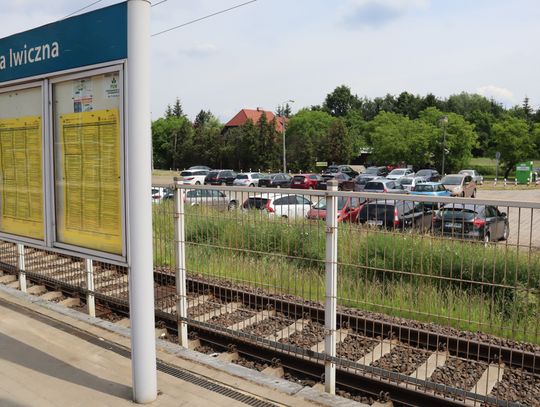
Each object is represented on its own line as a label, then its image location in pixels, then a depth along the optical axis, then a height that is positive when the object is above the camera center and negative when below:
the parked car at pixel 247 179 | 44.12 -1.90
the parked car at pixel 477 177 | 49.29 -1.90
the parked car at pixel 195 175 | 48.53 -1.75
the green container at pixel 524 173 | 47.50 -1.44
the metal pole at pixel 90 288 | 6.00 -1.56
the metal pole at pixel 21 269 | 6.84 -1.50
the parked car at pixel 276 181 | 43.94 -2.04
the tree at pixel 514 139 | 56.81 +2.08
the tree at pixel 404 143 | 58.88 +1.78
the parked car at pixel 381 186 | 31.39 -1.77
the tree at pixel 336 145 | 70.38 +1.76
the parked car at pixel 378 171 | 53.12 -1.47
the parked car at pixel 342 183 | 36.40 -1.89
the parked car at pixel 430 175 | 40.78 -1.53
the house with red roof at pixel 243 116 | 101.12 +8.48
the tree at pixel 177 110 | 125.48 +11.79
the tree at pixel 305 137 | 71.19 +3.00
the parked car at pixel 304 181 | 41.03 -1.93
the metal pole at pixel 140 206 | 3.37 -0.33
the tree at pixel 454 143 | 56.59 +1.64
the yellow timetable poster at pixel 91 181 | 3.79 -0.18
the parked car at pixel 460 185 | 32.97 -1.83
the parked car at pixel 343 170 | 54.65 -1.39
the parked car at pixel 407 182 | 33.44 -1.70
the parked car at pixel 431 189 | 29.05 -1.80
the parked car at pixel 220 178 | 47.59 -1.91
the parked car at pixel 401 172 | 46.88 -1.41
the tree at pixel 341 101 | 135.00 +15.15
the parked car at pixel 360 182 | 35.60 -1.77
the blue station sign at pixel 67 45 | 3.52 +0.89
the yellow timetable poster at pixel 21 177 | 4.70 -0.19
